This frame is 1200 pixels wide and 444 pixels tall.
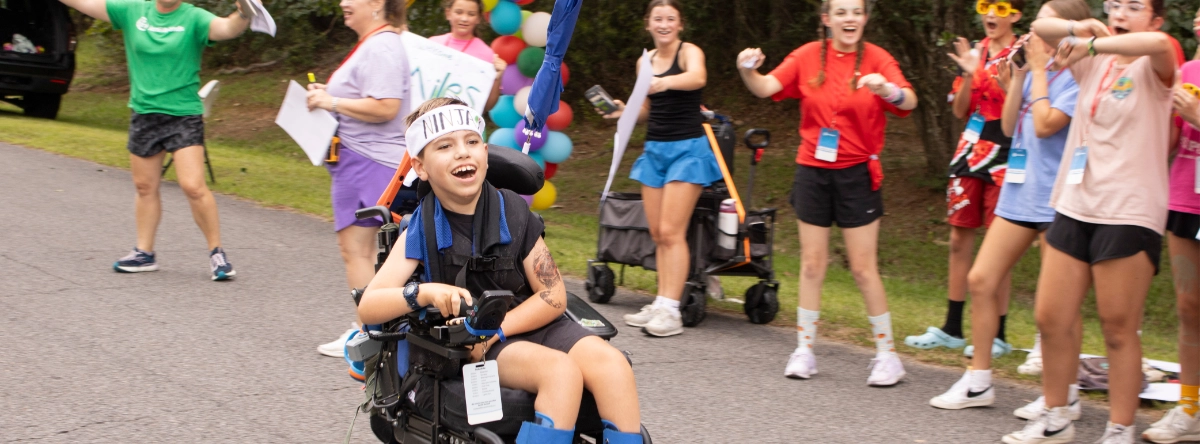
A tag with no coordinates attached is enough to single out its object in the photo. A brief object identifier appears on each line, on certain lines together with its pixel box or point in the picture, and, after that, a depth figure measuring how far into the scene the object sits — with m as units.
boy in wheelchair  3.35
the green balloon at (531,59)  8.70
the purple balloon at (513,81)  8.84
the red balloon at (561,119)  9.01
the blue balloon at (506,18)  8.56
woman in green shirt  6.93
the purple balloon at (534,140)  8.49
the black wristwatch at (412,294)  3.33
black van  15.84
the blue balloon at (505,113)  8.82
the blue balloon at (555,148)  8.88
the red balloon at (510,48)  8.77
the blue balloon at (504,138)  8.65
